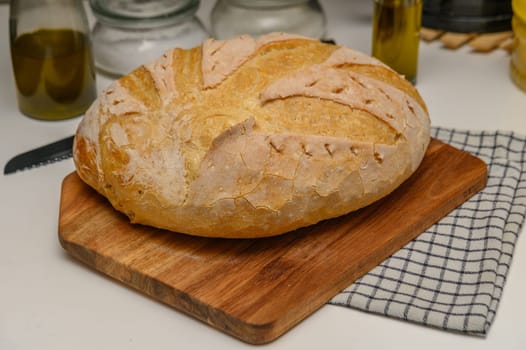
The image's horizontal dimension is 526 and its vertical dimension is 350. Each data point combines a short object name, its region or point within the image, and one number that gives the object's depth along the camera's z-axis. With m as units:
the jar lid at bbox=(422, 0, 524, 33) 1.35
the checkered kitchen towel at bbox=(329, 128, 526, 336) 0.93
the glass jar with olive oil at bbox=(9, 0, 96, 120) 1.18
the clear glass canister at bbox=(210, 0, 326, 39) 1.31
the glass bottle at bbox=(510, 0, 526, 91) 1.21
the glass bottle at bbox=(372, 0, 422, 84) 1.22
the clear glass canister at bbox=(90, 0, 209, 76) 1.26
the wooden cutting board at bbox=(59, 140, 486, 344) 0.92
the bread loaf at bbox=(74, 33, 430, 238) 0.96
